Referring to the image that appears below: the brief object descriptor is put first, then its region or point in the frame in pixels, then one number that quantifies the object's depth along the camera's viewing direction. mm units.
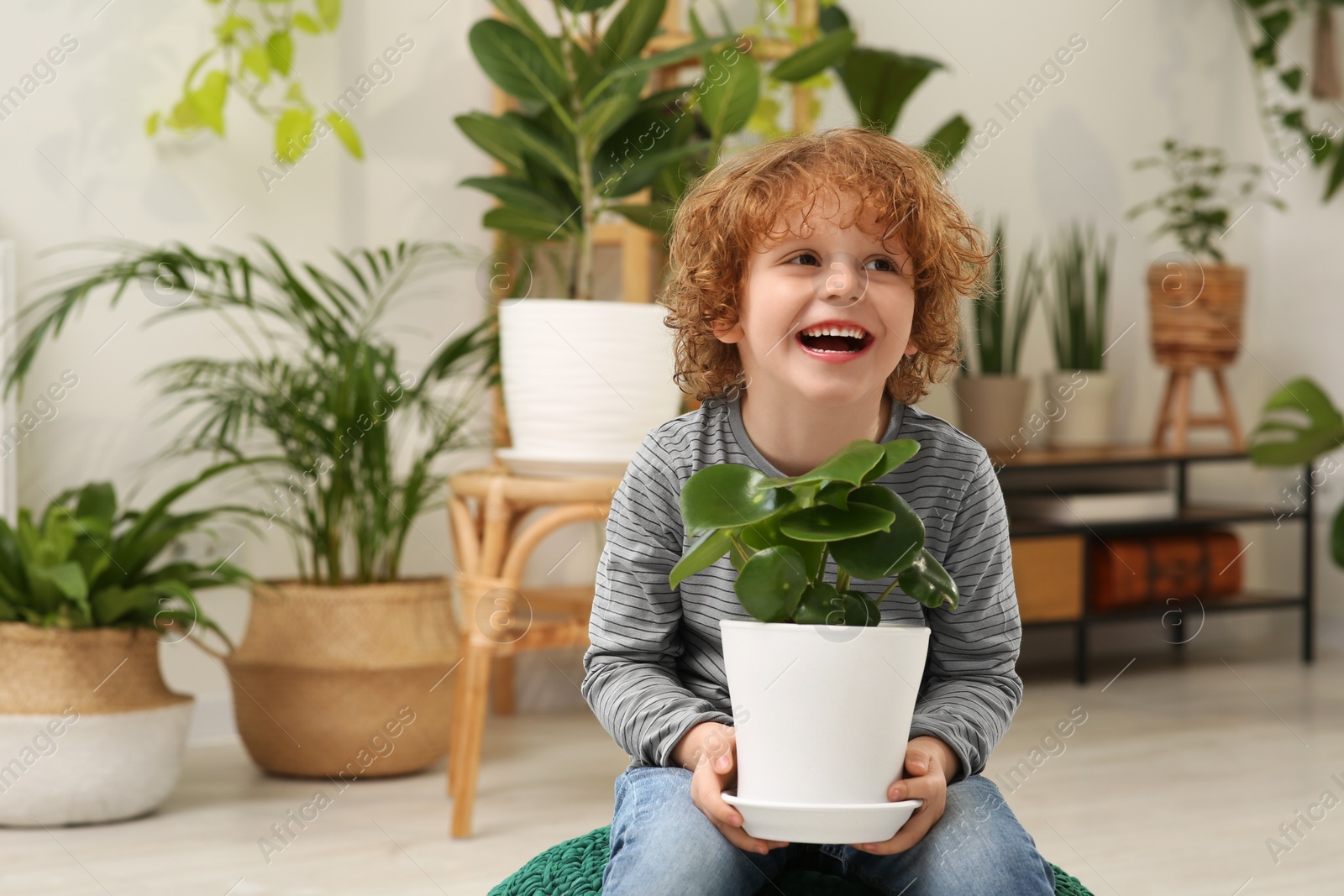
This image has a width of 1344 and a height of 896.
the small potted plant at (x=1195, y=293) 3432
